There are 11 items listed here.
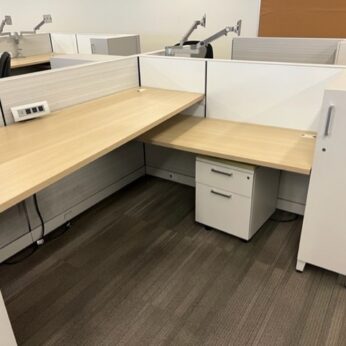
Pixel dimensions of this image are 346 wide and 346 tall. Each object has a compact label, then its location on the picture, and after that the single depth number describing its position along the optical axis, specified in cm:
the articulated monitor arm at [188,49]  258
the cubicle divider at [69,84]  179
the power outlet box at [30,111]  179
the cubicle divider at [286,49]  245
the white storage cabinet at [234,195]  199
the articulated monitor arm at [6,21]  399
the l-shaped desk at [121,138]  132
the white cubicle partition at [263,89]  199
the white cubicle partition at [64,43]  425
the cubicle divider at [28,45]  405
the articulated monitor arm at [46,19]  429
